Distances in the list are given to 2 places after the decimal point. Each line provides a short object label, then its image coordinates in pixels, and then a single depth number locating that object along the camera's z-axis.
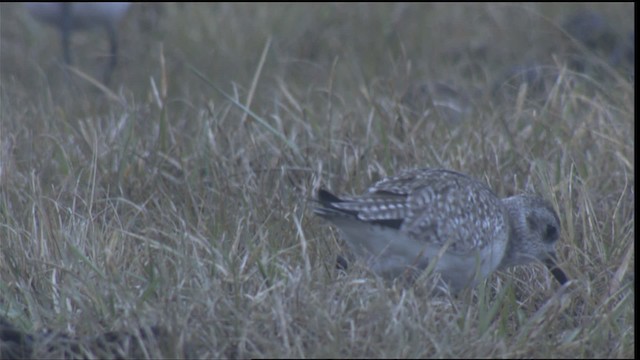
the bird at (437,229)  8.86
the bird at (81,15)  18.48
